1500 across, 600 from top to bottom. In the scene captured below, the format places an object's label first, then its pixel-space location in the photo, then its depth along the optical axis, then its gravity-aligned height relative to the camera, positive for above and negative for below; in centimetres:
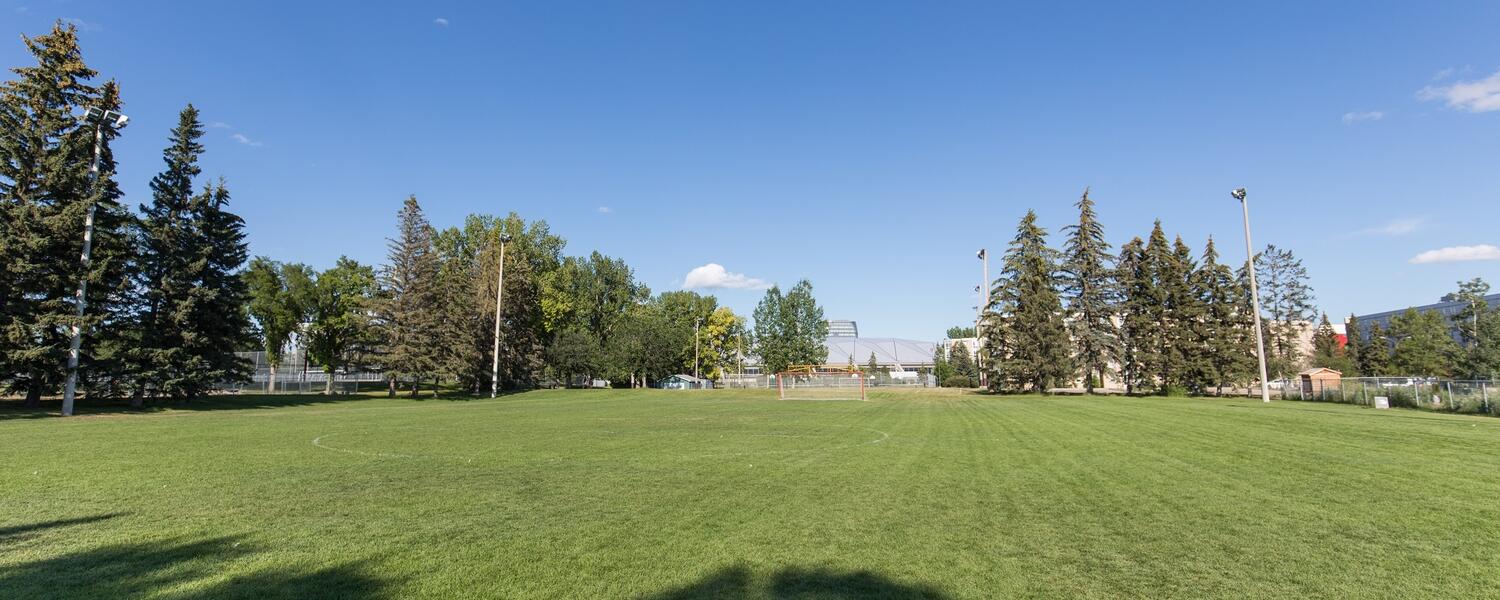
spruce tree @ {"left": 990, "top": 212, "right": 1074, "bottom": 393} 4656 +282
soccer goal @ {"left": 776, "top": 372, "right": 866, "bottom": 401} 5020 -130
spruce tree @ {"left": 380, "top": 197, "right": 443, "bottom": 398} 4503 +463
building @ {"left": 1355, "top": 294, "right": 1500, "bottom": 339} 8606 +690
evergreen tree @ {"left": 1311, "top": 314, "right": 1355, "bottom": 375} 6203 +132
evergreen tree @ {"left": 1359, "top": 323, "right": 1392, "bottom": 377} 5956 +80
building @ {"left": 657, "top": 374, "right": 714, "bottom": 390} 7606 -142
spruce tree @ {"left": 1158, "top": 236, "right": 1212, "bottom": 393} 4697 +250
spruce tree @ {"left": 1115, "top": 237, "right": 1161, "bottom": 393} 4831 +385
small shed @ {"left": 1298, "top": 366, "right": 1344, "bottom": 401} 3544 -105
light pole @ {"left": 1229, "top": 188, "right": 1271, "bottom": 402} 3544 +511
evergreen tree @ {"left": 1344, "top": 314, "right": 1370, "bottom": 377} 6128 +121
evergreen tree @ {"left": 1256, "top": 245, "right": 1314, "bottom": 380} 6025 +560
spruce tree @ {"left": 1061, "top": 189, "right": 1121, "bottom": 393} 4919 +532
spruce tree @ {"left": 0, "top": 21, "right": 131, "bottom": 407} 2561 +647
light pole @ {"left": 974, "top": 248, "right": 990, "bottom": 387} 5242 +474
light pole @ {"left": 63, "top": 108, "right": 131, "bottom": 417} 2580 +317
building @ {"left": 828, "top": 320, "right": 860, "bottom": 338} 14688 +883
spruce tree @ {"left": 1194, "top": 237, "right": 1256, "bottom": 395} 4672 +248
